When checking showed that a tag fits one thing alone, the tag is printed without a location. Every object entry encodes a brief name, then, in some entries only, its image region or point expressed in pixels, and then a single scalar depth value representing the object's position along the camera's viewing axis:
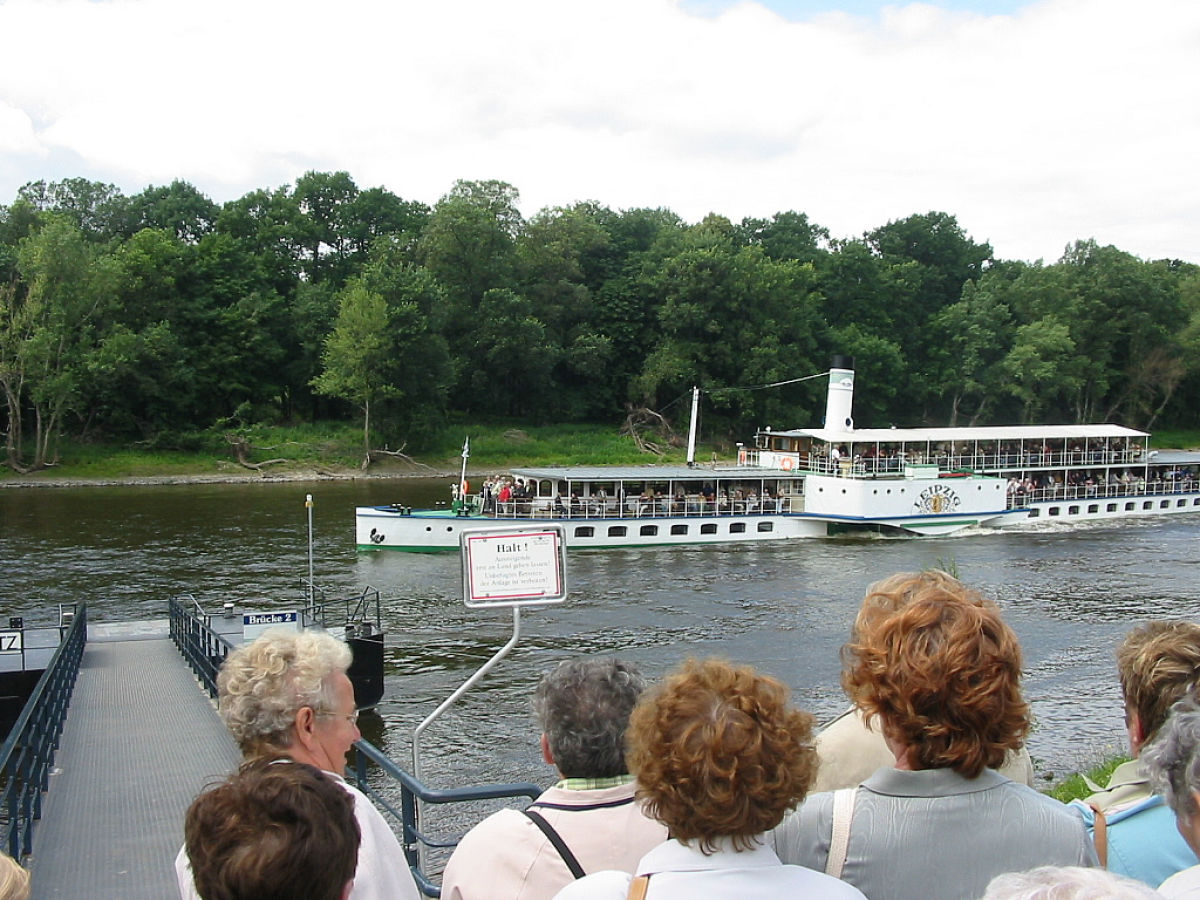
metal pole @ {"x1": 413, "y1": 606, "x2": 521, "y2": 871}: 7.78
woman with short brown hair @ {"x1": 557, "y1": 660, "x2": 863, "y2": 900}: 3.02
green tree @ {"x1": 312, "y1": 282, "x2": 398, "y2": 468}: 67.25
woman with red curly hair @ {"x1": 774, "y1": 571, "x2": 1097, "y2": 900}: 3.45
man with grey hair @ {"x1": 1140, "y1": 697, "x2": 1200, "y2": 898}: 3.04
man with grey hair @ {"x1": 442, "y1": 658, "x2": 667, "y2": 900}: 3.60
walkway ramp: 8.23
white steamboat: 39.03
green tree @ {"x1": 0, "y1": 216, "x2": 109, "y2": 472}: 58.06
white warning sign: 7.93
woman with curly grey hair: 4.31
